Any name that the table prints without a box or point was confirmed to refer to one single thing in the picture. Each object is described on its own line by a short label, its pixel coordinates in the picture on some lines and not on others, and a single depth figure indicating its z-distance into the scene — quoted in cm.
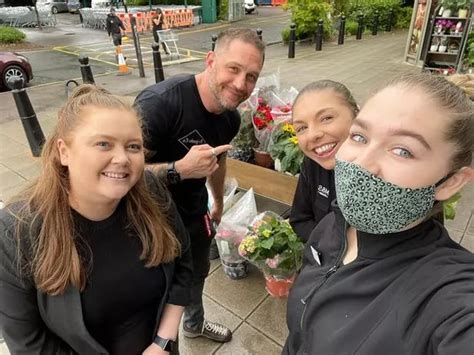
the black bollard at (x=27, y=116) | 471
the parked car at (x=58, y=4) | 2892
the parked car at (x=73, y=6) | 3025
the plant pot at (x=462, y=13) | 803
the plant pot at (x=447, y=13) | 835
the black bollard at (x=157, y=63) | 725
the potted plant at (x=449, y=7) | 823
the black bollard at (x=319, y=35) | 1303
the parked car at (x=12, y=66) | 838
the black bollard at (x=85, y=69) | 589
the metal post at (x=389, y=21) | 1831
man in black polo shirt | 194
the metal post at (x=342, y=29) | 1422
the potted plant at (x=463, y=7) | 802
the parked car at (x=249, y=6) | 2847
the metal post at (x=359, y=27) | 1566
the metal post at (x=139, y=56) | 962
